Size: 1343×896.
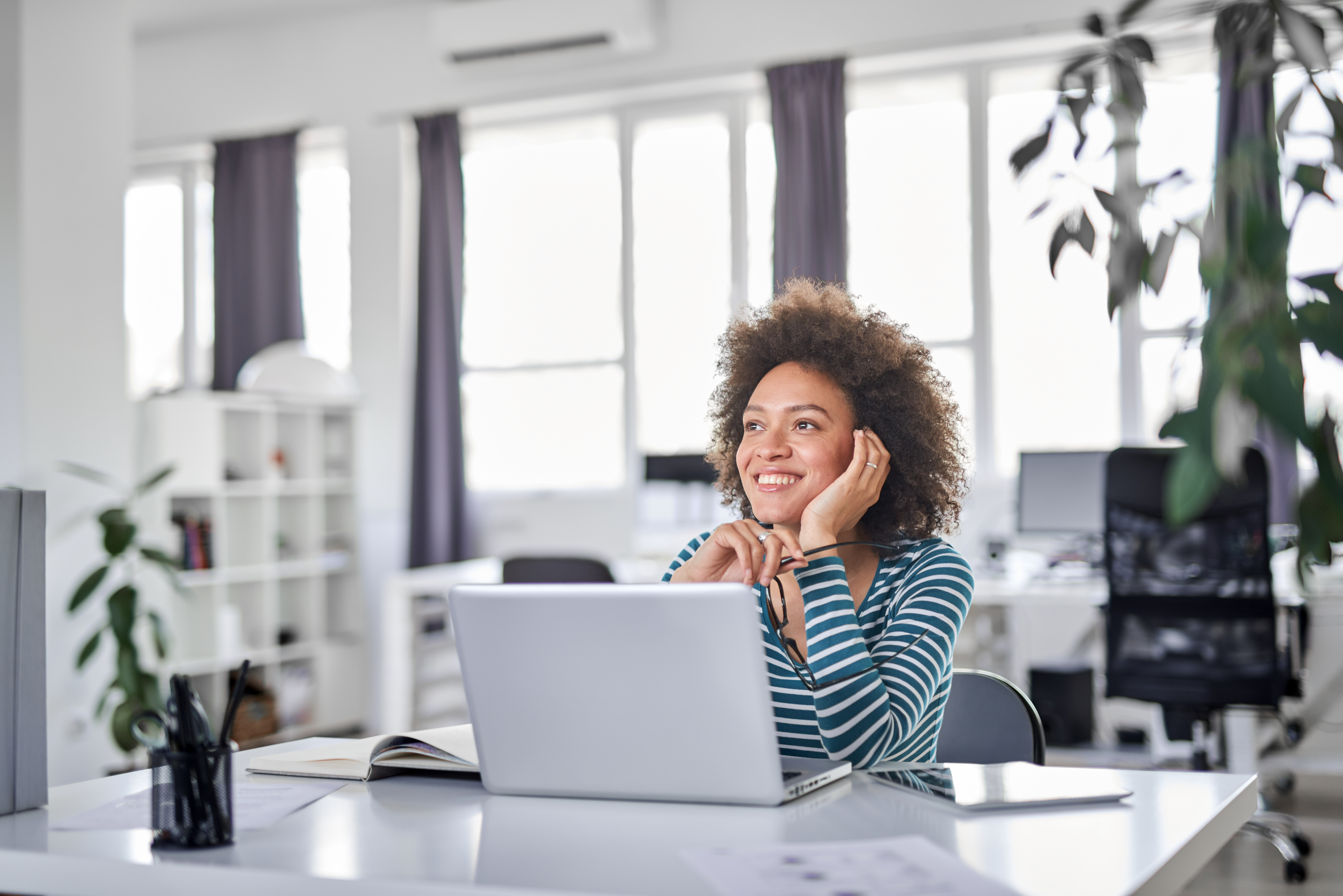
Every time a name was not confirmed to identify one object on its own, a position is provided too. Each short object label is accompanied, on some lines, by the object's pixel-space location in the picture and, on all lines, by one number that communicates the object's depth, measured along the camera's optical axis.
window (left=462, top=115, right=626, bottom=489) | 5.93
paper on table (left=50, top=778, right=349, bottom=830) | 1.11
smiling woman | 1.43
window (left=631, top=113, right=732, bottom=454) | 5.72
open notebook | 1.29
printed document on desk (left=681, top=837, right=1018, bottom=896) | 0.84
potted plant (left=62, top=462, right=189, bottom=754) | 4.14
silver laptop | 1.07
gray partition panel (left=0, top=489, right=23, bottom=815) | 1.17
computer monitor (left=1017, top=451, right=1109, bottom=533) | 4.60
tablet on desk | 1.09
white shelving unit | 4.97
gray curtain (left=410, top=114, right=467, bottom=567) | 5.76
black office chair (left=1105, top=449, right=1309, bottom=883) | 3.32
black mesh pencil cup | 1.01
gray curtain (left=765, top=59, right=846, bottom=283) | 5.28
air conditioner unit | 5.42
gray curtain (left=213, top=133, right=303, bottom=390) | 6.09
